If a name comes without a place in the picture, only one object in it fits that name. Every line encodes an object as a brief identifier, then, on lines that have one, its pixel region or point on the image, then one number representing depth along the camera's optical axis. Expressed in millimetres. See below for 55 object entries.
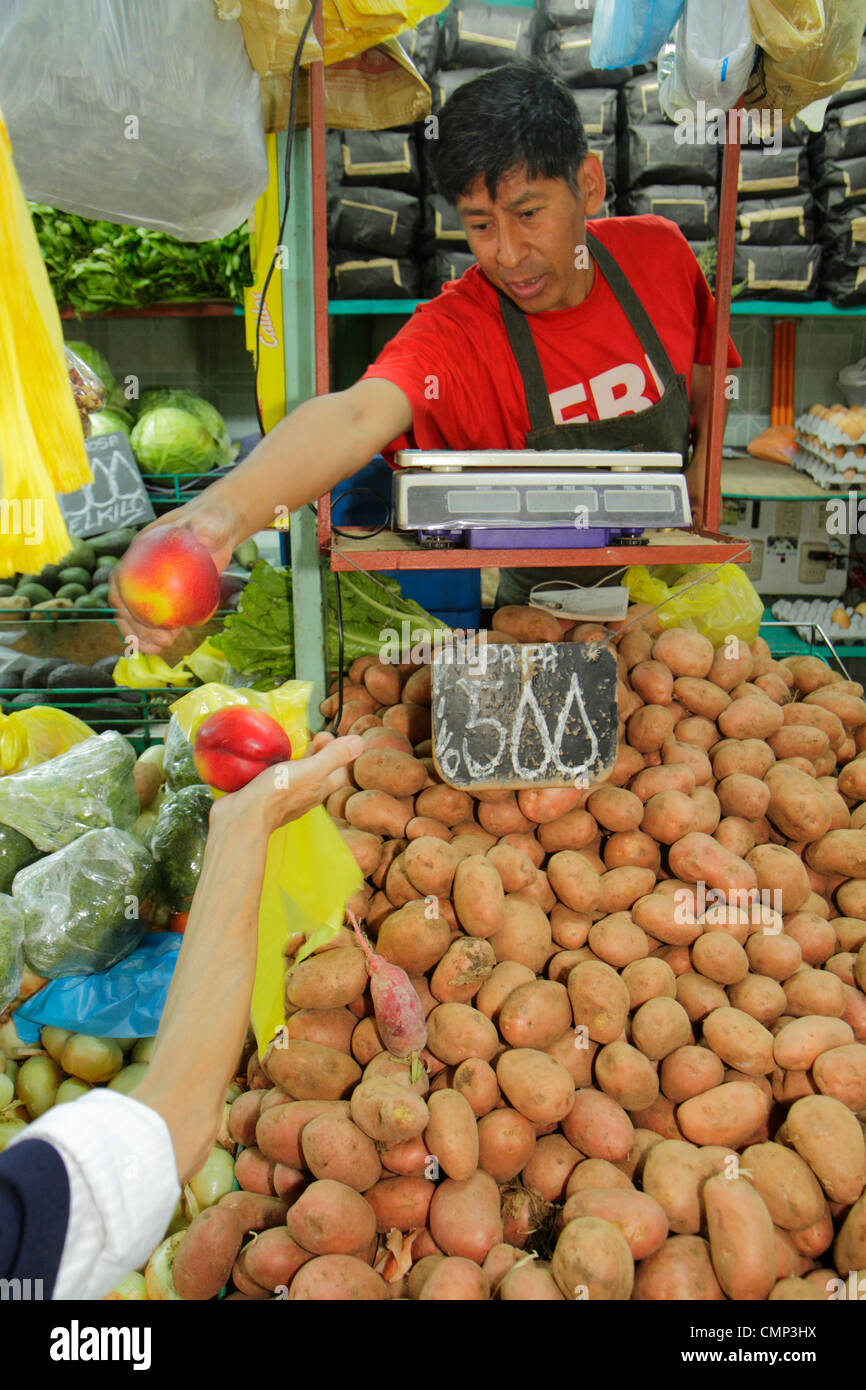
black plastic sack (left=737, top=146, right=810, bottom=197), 4023
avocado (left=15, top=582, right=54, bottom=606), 3521
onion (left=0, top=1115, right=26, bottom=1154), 1694
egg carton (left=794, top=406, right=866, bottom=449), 4094
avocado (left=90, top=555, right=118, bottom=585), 3535
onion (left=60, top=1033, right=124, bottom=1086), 1810
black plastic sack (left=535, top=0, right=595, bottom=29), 3955
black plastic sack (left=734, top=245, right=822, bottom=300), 4086
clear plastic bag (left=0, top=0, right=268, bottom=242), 1504
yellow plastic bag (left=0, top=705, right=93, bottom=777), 2252
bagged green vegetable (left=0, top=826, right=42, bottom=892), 1981
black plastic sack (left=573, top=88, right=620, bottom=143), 3953
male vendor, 1887
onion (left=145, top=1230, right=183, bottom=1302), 1502
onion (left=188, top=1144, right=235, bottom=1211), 1649
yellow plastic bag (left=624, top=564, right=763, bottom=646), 2312
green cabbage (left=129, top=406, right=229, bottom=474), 4105
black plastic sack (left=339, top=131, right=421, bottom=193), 3846
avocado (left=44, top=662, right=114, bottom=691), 2775
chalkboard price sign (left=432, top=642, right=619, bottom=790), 1744
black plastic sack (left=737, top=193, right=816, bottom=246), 4047
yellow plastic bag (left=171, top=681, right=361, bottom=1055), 1384
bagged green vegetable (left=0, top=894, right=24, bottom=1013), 1758
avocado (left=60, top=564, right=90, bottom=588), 3553
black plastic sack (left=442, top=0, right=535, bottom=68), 3871
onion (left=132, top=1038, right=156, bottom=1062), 1886
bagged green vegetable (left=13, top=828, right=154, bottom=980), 1813
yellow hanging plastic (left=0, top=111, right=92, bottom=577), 740
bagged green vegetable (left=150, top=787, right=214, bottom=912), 1998
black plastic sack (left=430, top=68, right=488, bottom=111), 3840
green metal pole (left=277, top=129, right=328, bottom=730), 2205
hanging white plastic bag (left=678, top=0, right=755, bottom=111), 1835
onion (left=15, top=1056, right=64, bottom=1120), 1827
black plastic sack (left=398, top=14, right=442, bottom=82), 3814
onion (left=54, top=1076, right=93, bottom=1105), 1792
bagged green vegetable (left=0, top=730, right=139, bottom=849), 2012
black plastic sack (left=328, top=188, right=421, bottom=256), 3869
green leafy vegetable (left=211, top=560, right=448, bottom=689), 2428
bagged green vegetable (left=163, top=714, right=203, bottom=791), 2178
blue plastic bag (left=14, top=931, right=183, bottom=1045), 1806
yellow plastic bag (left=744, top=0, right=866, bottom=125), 1827
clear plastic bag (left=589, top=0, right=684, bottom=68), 1981
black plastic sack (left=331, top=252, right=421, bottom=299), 3953
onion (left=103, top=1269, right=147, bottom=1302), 1520
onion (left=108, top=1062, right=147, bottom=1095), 1791
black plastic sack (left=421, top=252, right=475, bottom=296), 3916
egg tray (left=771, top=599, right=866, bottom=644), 4531
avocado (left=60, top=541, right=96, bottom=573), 3625
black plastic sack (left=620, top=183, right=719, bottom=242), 3938
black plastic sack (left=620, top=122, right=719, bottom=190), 3922
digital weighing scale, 1758
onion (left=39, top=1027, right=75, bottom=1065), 1874
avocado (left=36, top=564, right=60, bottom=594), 3633
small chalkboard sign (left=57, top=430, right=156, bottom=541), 3615
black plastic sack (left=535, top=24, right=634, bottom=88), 3939
